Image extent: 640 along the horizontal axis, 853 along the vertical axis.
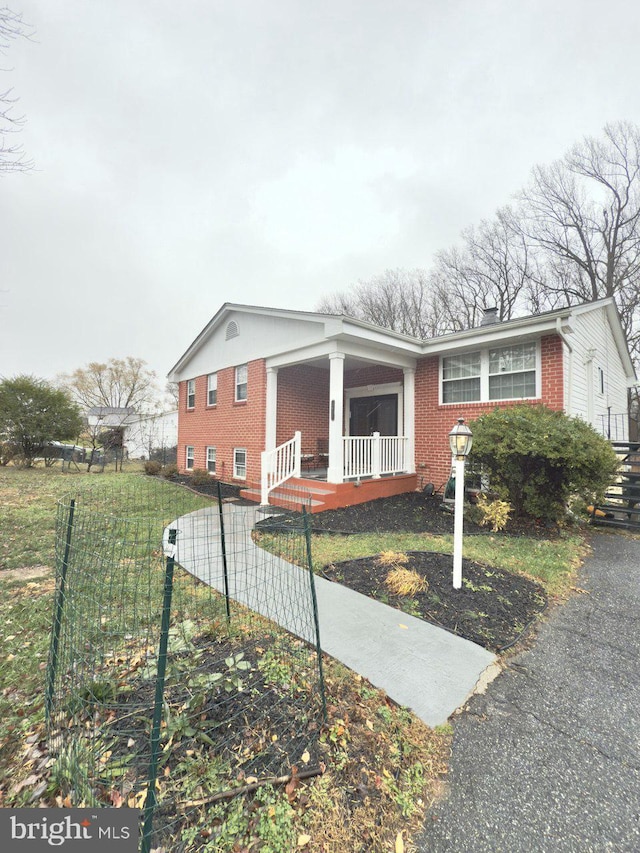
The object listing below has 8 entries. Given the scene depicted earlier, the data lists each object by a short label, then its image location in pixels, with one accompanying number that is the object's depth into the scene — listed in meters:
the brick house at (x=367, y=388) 7.74
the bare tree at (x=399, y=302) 26.69
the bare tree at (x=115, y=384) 33.72
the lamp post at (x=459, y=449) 3.97
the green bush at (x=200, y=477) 11.20
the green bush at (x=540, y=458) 5.57
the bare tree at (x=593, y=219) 17.70
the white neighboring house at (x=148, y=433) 22.56
